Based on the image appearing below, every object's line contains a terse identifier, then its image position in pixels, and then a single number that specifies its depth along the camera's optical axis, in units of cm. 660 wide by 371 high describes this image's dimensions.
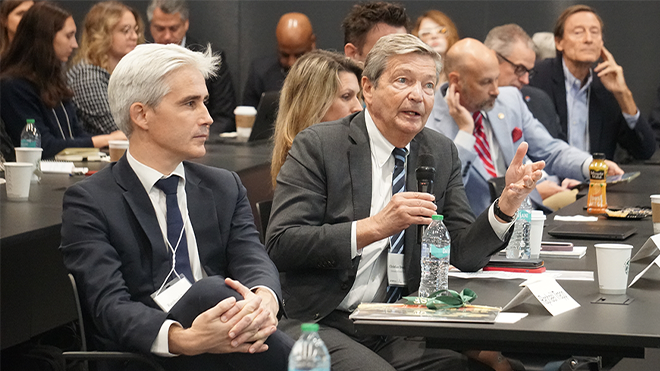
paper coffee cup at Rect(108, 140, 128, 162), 835
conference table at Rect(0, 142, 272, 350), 584
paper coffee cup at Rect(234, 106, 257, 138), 1298
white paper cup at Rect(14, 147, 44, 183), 789
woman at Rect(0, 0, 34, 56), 1285
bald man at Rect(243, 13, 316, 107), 1559
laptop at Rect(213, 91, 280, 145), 1149
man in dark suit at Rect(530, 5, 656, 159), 1225
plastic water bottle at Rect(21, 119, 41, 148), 926
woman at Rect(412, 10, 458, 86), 1422
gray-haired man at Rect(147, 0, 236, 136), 1531
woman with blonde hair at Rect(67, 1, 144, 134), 1165
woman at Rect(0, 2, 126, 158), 966
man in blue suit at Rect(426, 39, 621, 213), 844
